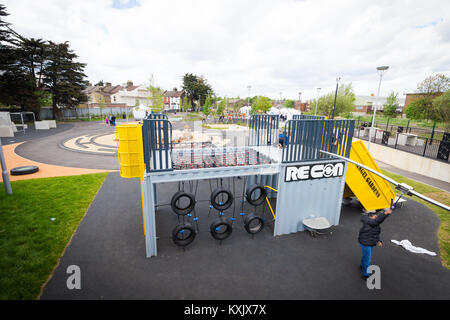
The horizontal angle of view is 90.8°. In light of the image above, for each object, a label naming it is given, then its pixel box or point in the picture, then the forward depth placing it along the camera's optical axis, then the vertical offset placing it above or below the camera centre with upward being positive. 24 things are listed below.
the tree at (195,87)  94.06 +8.86
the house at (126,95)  79.00 +4.33
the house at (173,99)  88.88 +3.67
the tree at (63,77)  40.09 +5.34
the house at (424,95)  28.78 +2.44
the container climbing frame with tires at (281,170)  6.21 -1.82
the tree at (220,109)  49.03 -0.12
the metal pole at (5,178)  9.45 -3.07
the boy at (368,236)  5.35 -2.99
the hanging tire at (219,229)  6.69 -3.62
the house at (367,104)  72.19 +3.00
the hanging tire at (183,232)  6.42 -3.67
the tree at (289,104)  101.67 +2.91
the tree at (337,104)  42.98 +1.40
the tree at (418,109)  30.33 +0.55
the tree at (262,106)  45.31 +0.77
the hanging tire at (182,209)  6.76 -2.89
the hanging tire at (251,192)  7.39 -2.83
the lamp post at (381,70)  13.84 +2.63
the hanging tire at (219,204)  6.96 -2.89
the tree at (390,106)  46.46 +1.30
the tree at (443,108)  22.56 +0.54
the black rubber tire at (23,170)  12.52 -3.67
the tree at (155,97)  35.12 +1.66
